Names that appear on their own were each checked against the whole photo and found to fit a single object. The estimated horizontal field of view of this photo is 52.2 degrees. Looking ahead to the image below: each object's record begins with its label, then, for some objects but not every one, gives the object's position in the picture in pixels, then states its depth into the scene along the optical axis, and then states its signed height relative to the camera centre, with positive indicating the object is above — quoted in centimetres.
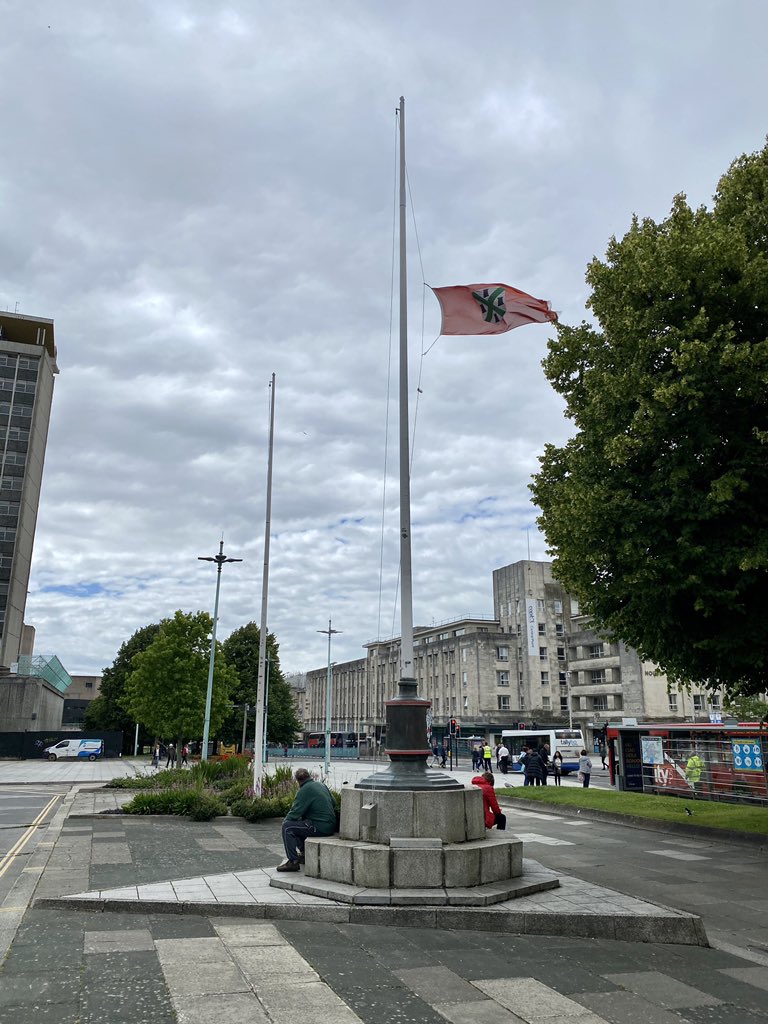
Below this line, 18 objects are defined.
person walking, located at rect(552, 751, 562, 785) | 3084 -138
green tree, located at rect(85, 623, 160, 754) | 7800 +398
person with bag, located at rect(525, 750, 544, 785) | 2875 -125
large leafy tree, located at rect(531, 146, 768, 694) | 1320 +475
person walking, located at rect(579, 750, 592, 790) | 2868 -125
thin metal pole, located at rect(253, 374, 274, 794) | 2172 +152
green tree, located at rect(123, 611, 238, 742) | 4200 +278
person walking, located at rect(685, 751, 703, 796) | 2288 -102
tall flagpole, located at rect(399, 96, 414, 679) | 1138 +308
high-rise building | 6656 +2461
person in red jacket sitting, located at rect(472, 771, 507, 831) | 1209 -110
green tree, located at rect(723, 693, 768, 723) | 4330 +140
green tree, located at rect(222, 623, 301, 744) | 7262 +432
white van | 5625 -117
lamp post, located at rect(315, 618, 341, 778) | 4193 +128
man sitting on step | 1036 -109
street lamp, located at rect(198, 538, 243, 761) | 3403 +560
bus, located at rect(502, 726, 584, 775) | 4947 -49
